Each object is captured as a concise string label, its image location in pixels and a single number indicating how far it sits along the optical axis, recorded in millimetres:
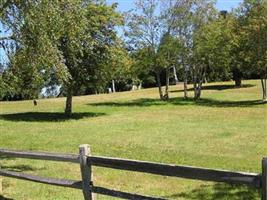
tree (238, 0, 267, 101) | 41031
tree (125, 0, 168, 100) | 47719
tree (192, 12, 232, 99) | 47719
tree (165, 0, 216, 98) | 47906
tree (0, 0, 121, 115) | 13125
